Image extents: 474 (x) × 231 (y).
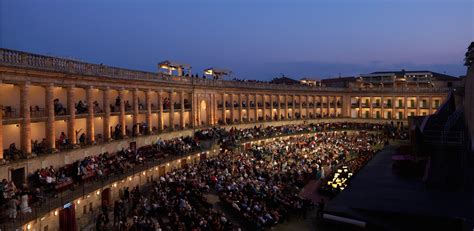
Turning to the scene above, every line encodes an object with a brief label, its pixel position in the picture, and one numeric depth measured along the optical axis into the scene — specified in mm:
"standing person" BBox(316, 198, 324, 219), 28855
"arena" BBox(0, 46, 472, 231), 26438
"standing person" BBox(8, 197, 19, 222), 20469
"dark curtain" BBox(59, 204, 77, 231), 26156
